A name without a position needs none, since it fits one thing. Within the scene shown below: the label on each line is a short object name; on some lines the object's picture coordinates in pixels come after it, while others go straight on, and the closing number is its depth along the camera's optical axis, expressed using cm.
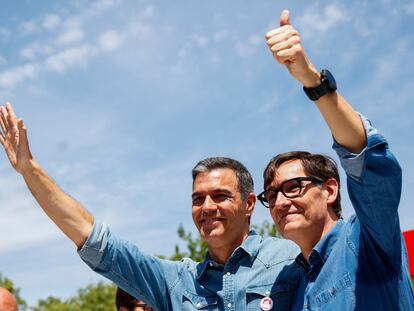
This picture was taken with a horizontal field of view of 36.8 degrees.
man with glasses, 261
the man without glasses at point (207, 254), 379
